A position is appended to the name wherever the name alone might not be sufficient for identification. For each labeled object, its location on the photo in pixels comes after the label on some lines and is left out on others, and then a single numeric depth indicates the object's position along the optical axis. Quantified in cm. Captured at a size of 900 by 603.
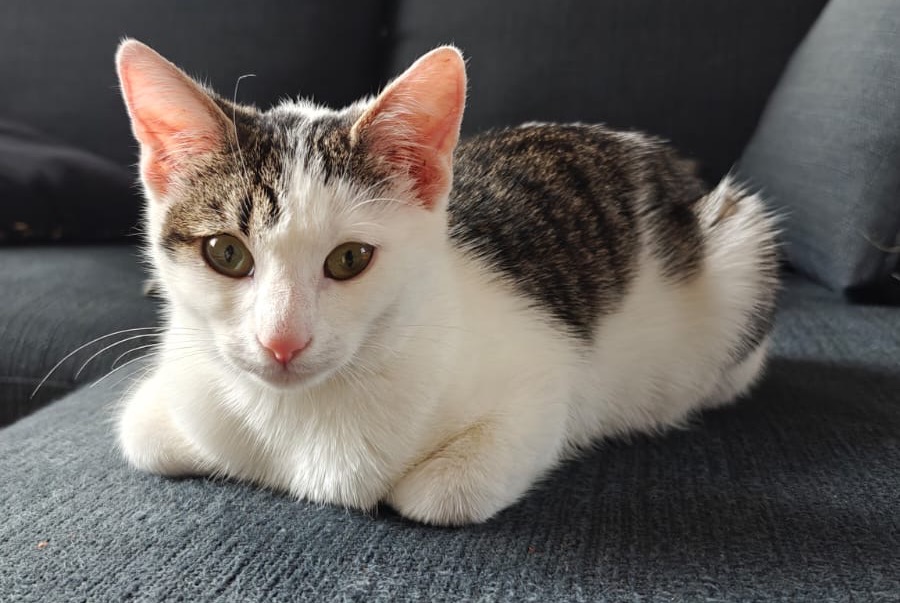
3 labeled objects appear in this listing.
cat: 35
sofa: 34
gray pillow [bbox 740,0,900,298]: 52
